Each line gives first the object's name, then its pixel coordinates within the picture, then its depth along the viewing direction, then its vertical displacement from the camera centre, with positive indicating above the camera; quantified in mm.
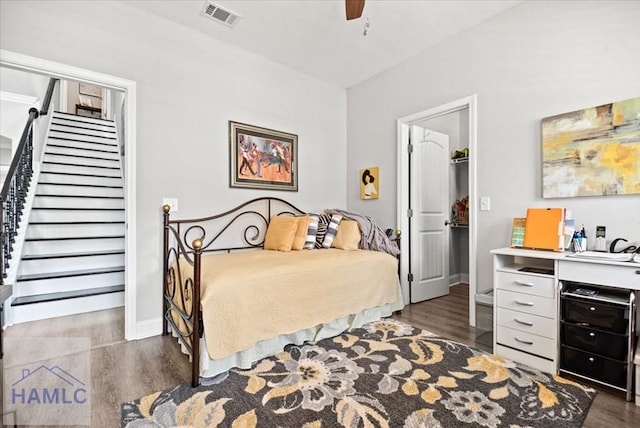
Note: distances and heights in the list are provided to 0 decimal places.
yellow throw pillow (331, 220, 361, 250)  3096 -249
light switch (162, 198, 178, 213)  2666 +85
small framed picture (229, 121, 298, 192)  3115 +593
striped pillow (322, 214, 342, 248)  3180 -201
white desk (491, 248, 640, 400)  1713 -569
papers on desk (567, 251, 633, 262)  1721 -270
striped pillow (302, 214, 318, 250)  3080 -225
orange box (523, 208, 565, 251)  2105 -127
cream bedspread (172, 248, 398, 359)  1871 -575
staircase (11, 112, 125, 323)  2955 -274
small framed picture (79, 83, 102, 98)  6926 +2802
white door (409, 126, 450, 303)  3494 -17
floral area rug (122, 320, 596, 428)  1471 -1003
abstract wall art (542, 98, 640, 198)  1950 +411
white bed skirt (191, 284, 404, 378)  1846 -945
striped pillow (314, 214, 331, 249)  3176 -170
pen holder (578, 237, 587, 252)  2027 -220
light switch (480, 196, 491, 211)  2687 +75
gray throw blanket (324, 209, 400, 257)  3096 -280
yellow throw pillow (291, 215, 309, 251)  3029 -229
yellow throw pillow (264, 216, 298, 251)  2982 -216
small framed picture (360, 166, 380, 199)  3730 +365
